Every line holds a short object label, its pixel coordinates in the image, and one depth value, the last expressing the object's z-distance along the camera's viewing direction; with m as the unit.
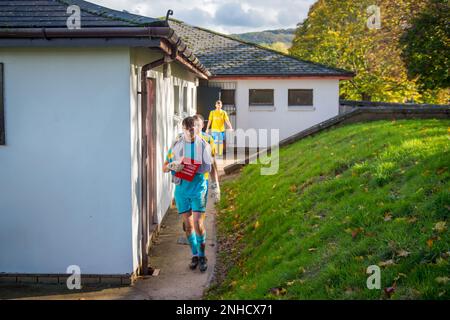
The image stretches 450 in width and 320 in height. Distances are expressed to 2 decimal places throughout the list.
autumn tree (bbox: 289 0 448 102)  28.81
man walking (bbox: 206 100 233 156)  16.34
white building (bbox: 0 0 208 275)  6.70
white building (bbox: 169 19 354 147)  22.25
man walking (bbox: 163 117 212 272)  7.34
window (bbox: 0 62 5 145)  6.76
